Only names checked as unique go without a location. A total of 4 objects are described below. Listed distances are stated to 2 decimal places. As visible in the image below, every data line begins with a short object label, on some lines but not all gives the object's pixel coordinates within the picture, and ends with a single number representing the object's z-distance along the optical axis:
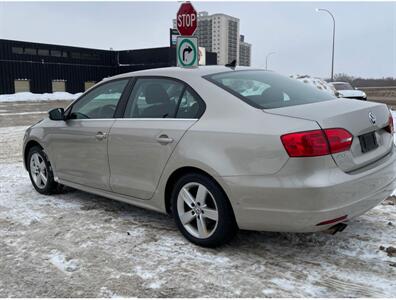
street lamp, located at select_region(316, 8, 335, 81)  39.25
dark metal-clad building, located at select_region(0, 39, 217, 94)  36.09
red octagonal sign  7.66
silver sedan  3.06
